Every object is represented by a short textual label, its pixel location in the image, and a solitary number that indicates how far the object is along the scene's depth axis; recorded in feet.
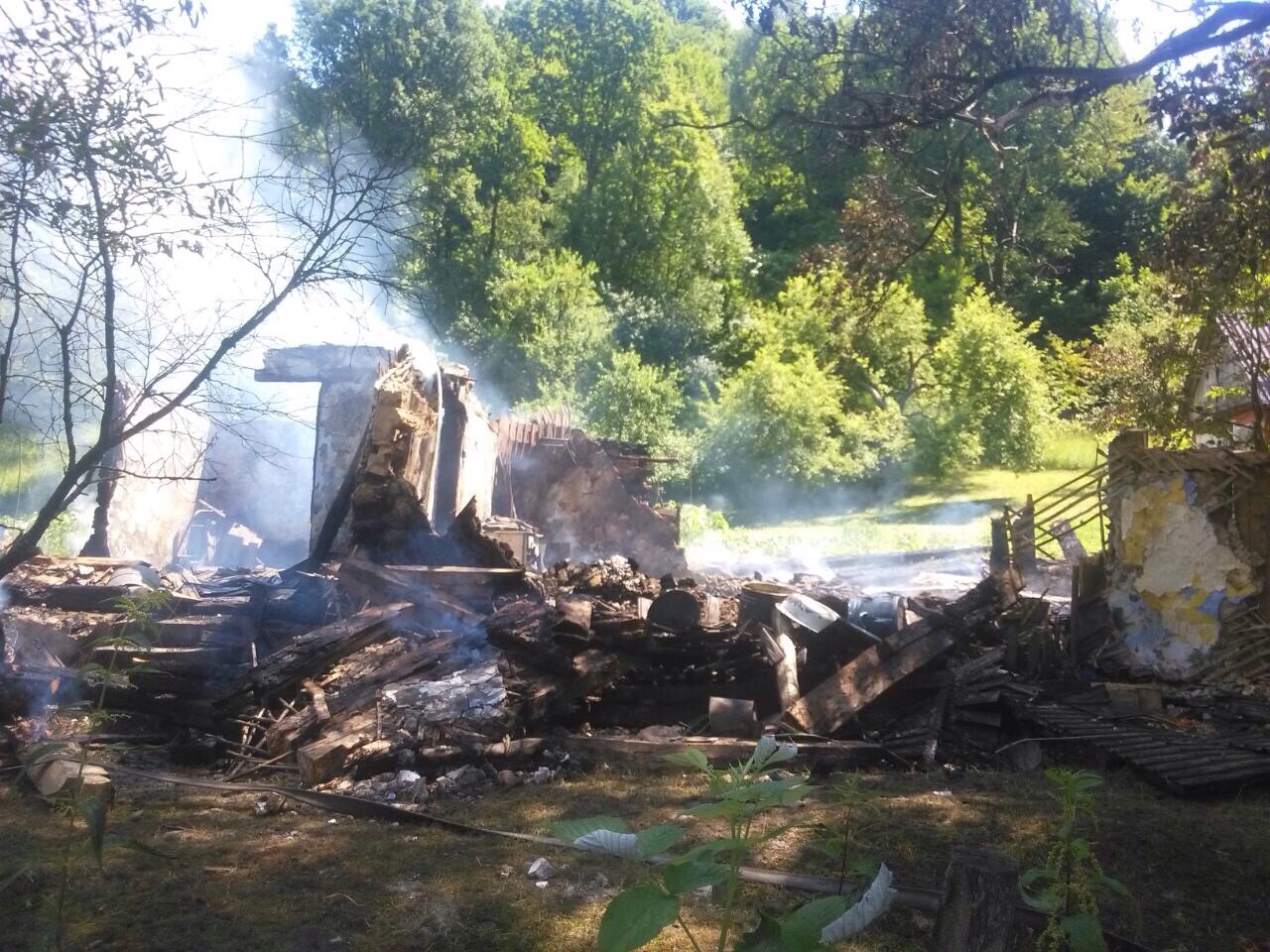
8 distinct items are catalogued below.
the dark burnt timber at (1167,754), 20.13
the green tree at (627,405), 95.09
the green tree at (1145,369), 46.19
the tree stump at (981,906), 8.25
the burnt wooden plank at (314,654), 23.44
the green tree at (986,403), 91.25
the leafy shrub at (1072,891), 9.00
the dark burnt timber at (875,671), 23.41
